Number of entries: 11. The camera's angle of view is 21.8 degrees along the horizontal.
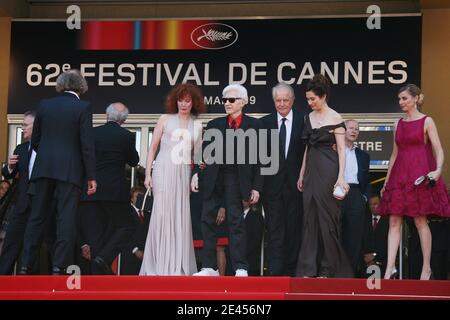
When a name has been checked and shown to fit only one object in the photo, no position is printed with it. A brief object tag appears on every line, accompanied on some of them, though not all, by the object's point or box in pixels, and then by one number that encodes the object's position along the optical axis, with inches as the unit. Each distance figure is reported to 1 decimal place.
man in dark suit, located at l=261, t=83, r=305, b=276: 389.1
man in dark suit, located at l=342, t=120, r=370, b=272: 397.1
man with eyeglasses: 380.5
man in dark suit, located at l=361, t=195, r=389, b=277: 410.6
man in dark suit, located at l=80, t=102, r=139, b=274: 397.4
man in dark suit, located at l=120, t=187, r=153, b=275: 415.2
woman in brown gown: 382.6
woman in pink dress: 382.9
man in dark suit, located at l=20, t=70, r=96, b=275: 369.1
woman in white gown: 388.8
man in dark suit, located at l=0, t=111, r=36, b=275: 392.8
